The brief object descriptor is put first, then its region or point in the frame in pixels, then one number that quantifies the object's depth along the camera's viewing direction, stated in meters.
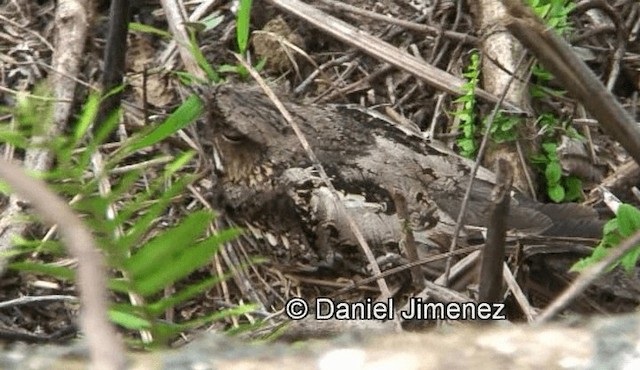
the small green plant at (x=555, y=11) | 4.55
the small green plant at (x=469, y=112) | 5.19
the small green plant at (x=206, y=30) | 5.47
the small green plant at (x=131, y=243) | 2.35
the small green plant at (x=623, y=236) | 3.27
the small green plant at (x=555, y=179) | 5.22
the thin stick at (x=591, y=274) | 1.85
